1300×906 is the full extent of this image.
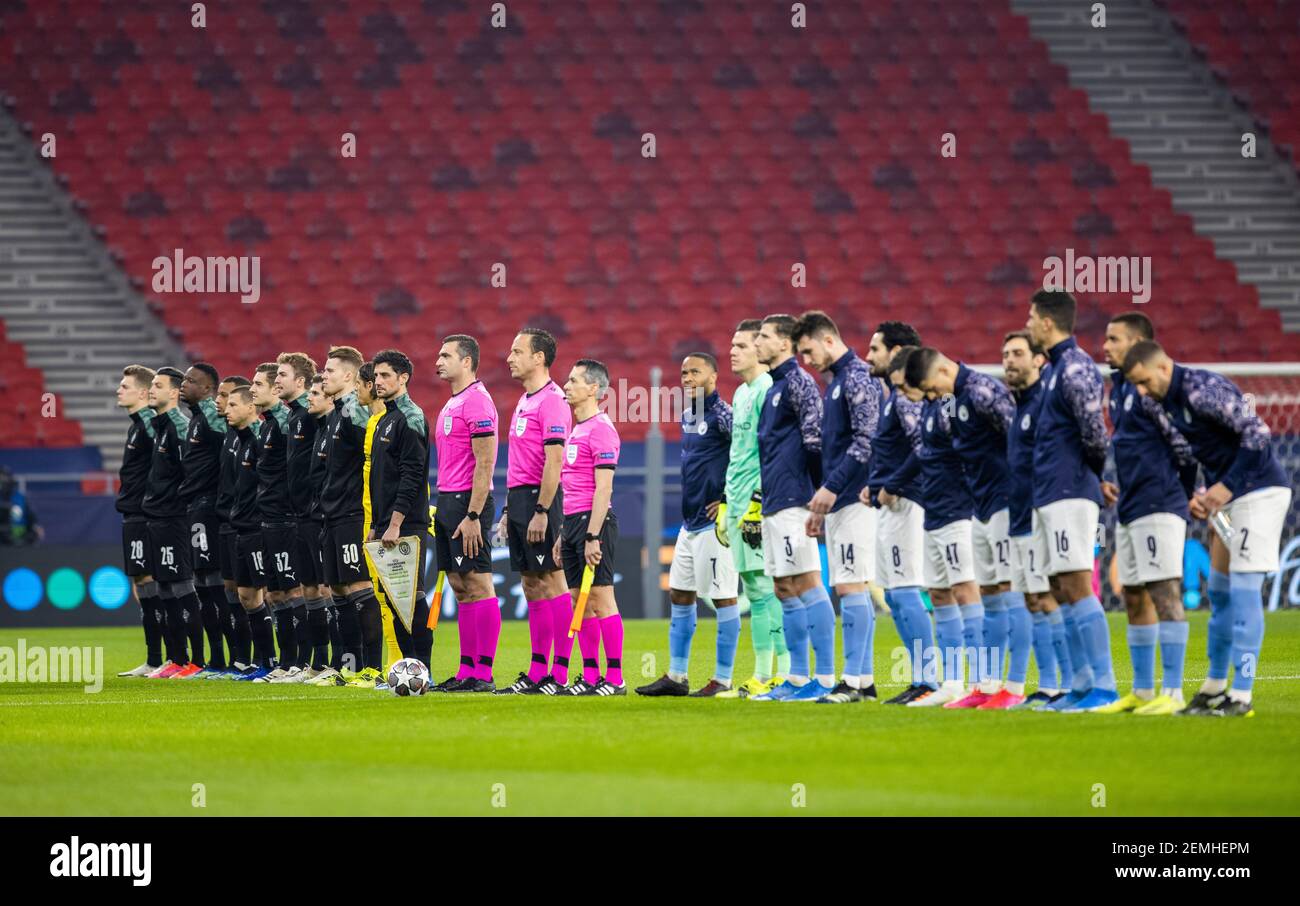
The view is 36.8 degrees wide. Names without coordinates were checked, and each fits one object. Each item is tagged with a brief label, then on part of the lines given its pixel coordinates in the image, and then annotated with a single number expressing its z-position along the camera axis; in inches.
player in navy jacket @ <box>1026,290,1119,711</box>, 408.2
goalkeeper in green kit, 477.1
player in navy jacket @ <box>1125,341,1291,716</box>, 392.2
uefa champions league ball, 486.0
